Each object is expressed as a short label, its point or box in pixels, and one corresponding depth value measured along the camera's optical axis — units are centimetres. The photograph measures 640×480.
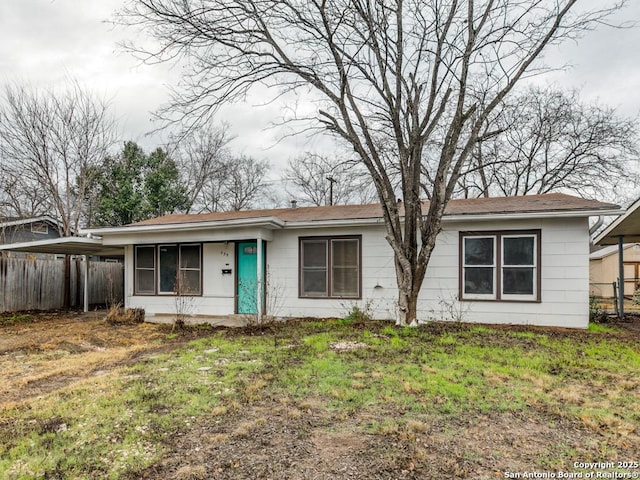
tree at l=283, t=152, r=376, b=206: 2597
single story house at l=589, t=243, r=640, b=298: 1714
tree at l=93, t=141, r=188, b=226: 1889
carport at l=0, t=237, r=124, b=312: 964
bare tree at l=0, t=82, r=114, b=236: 1415
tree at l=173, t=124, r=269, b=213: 2384
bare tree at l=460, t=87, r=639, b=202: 1664
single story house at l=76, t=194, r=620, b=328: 782
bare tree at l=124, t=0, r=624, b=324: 732
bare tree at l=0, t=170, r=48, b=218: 1427
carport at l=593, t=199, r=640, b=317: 762
